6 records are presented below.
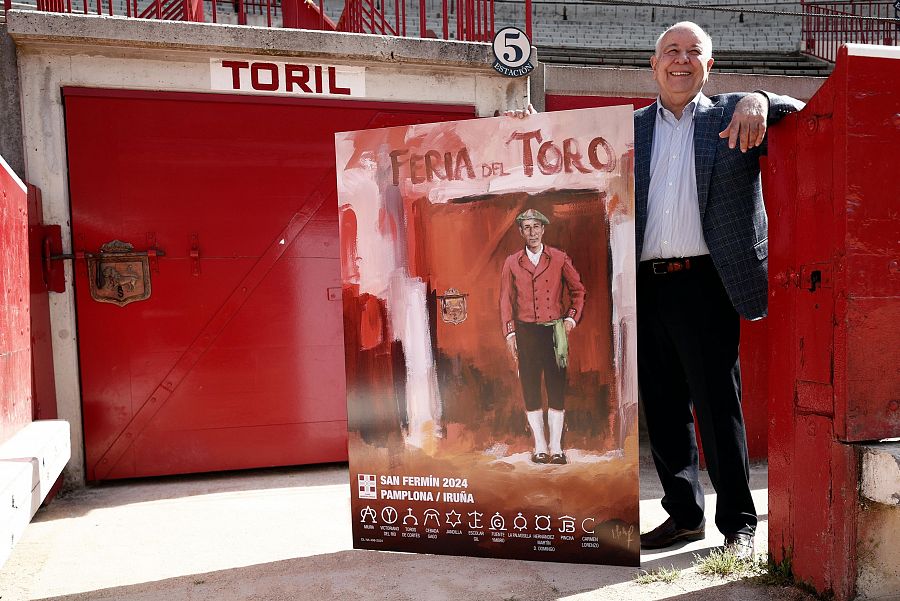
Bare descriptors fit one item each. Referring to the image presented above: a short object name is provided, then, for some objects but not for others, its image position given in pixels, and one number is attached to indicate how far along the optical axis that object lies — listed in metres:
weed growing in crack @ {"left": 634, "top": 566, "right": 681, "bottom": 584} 2.53
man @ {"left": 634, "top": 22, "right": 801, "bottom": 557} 2.62
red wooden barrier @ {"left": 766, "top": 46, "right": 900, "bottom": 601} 2.11
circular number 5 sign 4.61
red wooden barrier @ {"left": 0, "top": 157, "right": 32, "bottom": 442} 2.78
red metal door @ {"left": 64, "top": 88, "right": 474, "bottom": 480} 4.17
